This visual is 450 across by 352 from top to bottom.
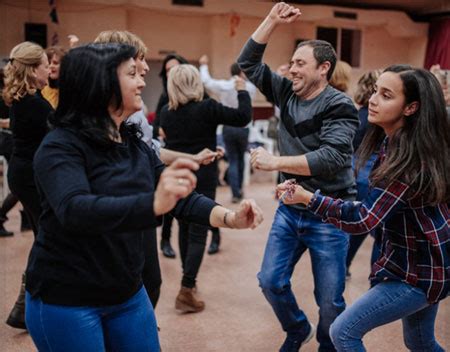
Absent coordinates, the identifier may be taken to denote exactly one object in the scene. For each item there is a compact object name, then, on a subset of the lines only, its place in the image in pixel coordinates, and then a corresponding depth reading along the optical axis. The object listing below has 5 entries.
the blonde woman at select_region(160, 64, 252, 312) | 3.10
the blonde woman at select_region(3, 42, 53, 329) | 2.56
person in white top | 5.80
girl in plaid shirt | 1.74
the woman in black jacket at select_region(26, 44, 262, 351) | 1.29
